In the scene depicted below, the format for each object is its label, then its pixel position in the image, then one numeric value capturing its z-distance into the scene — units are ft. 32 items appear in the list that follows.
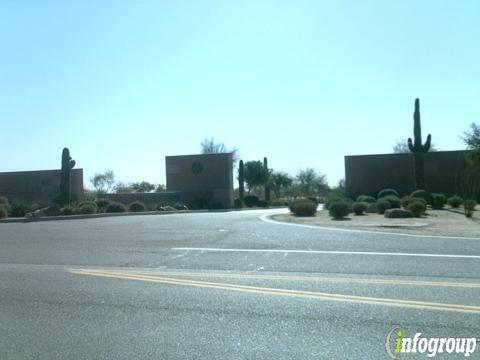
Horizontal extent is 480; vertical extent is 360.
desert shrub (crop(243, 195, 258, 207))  193.16
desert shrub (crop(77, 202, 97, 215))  118.88
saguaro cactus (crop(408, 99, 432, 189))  138.51
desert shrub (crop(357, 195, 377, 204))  124.26
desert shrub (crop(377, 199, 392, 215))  104.22
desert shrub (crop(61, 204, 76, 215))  118.73
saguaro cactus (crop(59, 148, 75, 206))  131.23
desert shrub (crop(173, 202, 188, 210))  149.28
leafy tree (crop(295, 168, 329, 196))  323.16
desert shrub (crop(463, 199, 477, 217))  91.69
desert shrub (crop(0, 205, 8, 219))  111.24
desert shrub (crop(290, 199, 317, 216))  100.83
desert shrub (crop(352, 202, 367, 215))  102.56
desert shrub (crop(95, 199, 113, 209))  134.62
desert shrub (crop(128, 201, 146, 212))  136.87
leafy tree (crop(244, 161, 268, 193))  244.42
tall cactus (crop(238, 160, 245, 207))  192.47
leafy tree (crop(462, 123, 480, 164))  142.72
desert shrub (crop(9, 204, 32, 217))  119.34
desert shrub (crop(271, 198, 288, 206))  207.06
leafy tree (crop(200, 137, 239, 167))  265.54
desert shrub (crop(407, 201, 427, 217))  94.48
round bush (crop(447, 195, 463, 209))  118.93
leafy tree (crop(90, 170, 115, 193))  268.00
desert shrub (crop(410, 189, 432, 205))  122.11
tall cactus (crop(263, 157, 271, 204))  221.74
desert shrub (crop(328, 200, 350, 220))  91.97
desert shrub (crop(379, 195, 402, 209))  107.76
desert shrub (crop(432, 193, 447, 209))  119.44
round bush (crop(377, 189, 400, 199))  138.16
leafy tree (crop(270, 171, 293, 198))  291.58
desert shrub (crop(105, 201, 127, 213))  128.71
